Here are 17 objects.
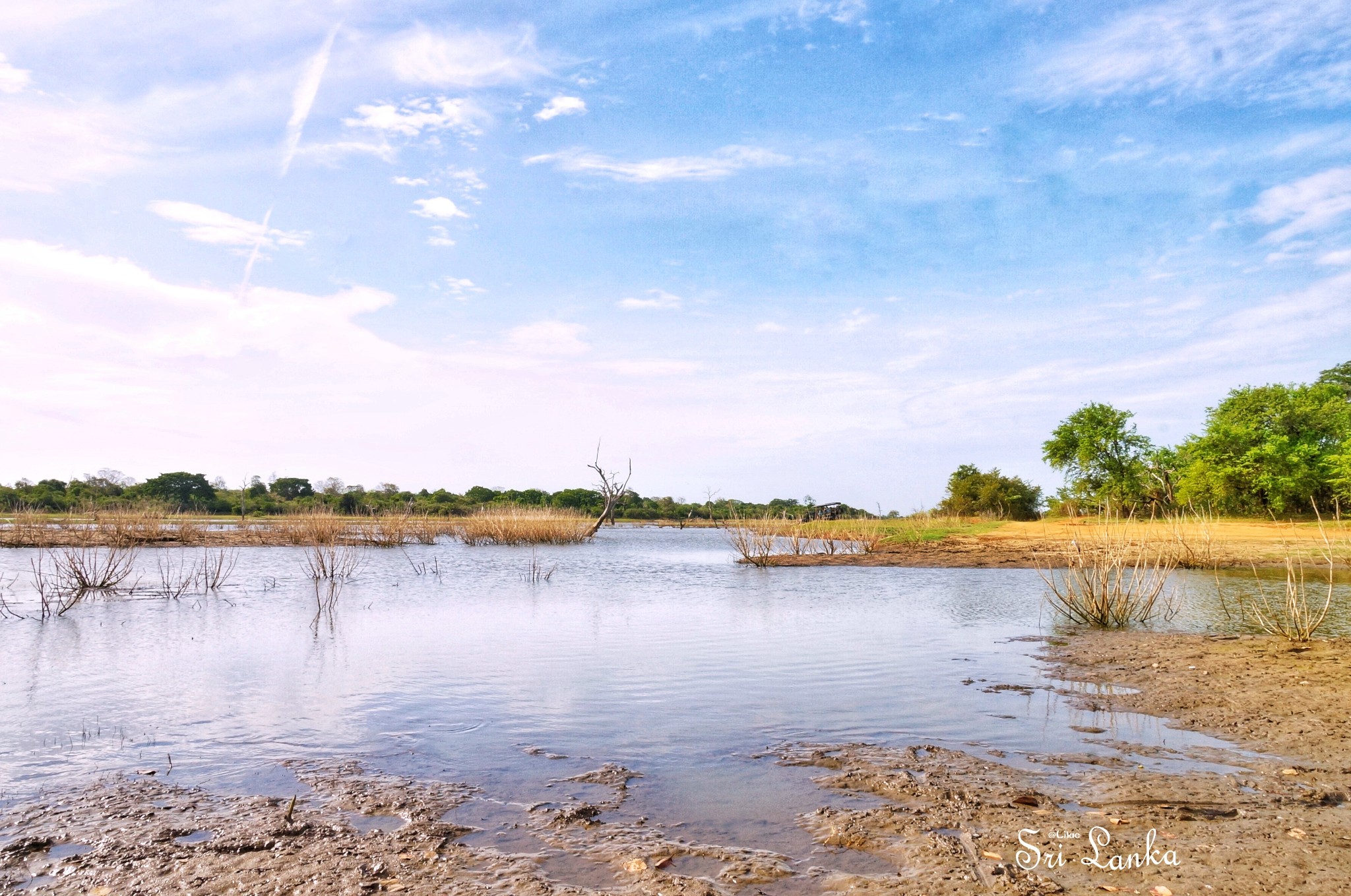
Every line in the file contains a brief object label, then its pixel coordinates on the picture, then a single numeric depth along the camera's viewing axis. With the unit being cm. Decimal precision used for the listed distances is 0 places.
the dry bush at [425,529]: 3516
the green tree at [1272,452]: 3472
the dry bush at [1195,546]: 1942
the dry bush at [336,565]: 1861
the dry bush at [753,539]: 2612
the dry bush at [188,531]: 3073
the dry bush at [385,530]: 3341
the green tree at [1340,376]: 5484
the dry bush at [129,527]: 2430
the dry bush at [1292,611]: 973
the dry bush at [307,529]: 2962
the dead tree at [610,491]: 4597
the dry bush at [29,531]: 2639
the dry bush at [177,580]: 1634
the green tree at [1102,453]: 4778
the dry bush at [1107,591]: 1224
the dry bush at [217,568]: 1669
